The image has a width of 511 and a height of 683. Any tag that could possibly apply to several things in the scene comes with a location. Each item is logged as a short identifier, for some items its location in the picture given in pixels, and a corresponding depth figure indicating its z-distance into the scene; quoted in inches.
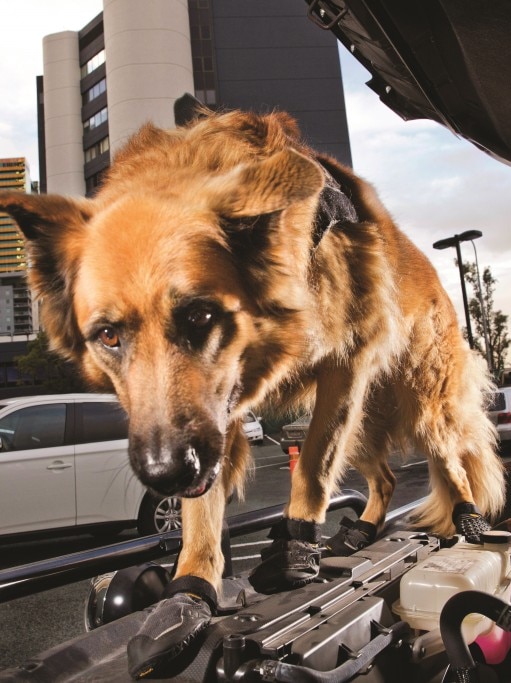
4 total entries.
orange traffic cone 166.0
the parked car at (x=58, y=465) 191.8
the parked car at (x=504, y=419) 301.7
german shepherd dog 47.4
